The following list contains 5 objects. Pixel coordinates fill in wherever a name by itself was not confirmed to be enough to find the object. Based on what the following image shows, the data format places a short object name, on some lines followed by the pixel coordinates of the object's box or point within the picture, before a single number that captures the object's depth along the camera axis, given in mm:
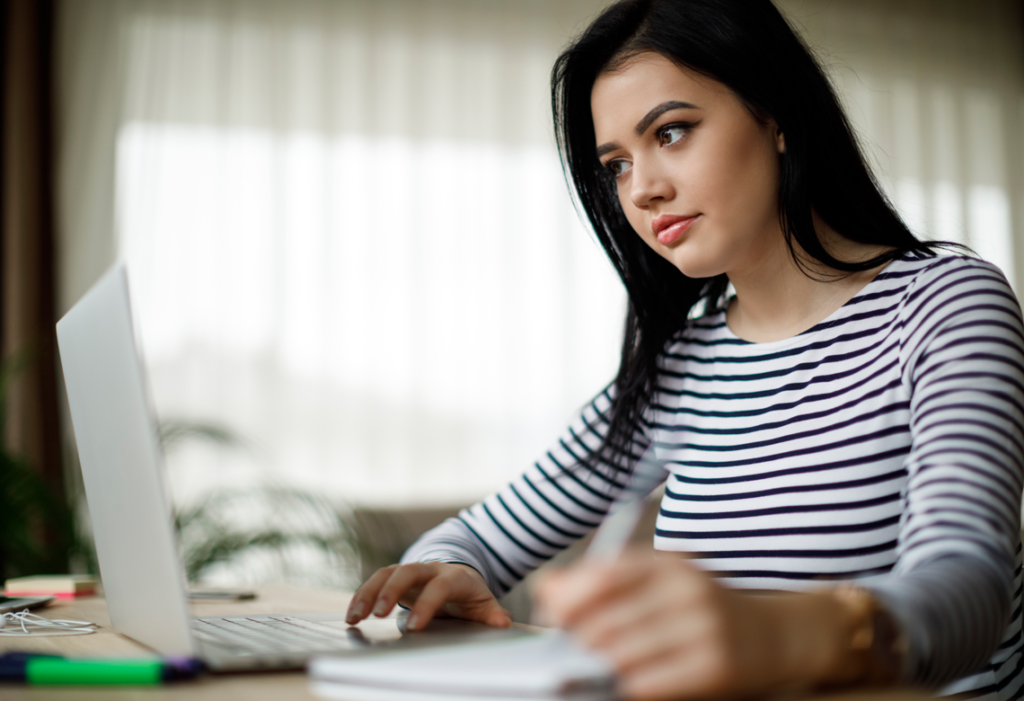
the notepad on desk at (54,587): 1116
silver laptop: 510
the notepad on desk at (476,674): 397
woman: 656
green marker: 497
